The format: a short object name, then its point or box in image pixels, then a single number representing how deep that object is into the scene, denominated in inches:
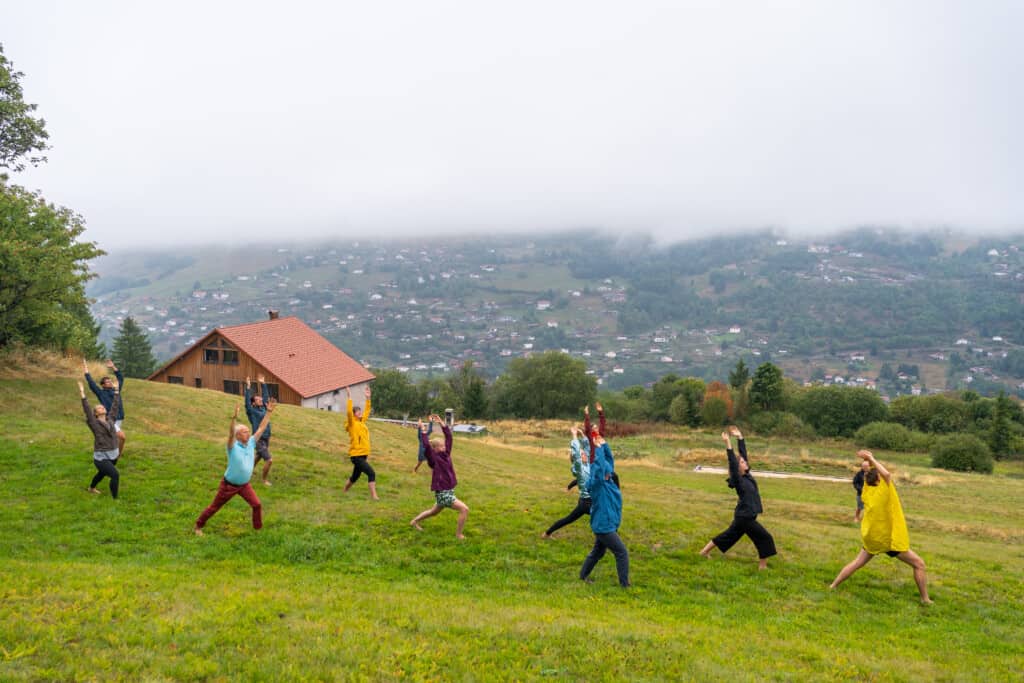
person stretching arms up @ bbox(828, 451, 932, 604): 450.9
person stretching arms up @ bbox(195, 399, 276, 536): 482.0
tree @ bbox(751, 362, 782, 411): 3225.9
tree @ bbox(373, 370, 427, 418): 3476.9
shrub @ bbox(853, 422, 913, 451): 2490.2
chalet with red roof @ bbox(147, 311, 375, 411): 2158.0
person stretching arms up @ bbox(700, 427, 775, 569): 494.6
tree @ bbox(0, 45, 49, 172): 1139.9
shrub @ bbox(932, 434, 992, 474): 1894.7
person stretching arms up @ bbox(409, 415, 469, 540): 516.4
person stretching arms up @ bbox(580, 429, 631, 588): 452.4
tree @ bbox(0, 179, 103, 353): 926.4
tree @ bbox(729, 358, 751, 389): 3575.3
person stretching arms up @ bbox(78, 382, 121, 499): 566.9
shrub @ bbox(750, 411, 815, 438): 2839.6
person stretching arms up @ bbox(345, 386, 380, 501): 611.5
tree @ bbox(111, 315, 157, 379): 3570.4
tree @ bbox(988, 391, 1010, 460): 2415.1
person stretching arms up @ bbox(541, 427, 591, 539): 530.0
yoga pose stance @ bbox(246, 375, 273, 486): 622.5
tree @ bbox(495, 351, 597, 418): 3422.7
